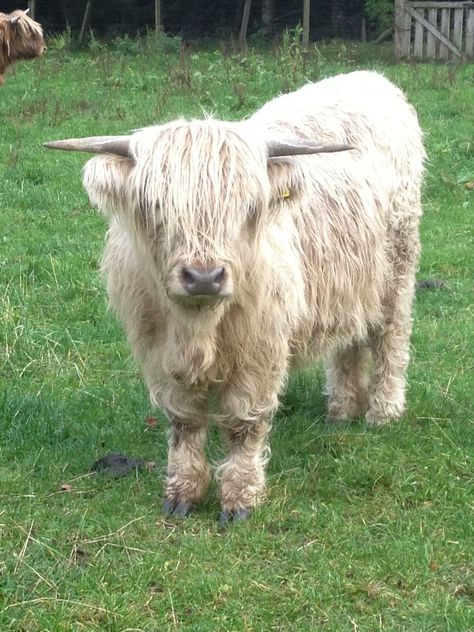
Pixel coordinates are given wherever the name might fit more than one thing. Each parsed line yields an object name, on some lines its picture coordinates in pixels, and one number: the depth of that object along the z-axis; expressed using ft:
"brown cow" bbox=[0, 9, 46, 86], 34.47
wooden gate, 55.83
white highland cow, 10.78
